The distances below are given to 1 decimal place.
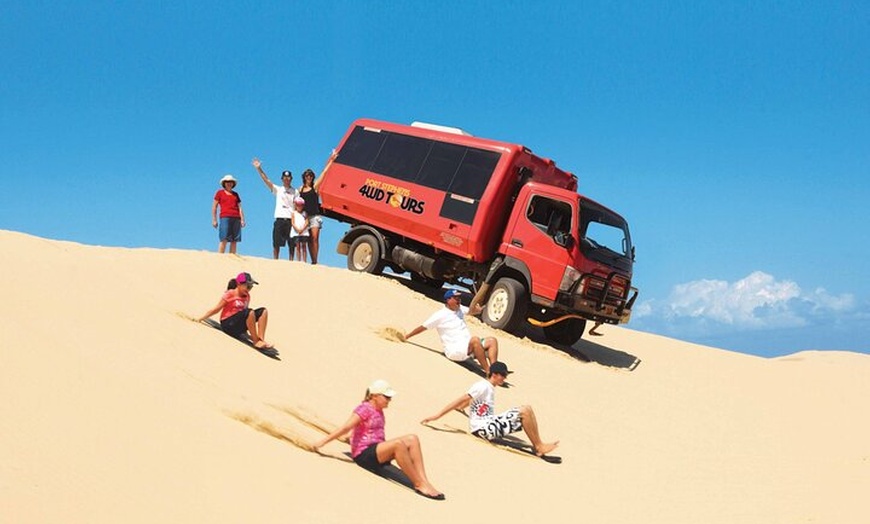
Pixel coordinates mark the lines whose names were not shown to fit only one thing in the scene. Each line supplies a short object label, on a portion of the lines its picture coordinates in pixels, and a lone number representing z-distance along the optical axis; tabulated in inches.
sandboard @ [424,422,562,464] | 392.4
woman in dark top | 719.1
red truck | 621.3
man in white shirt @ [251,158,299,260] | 708.7
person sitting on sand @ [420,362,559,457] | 381.7
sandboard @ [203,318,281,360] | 427.2
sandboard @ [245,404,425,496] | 295.6
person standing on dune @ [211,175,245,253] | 621.3
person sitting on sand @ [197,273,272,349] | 420.8
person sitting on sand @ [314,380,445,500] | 293.0
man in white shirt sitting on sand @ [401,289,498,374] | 491.8
